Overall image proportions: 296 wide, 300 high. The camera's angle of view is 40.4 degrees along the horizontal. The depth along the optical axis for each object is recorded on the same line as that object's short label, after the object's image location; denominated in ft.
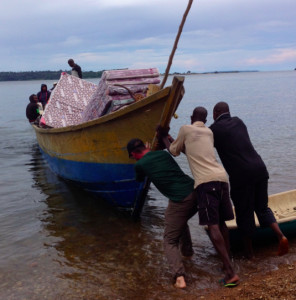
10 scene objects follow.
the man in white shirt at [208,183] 14.01
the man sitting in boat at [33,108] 45.34
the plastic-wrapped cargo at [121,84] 23.17
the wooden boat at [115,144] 18.88
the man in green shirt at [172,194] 14.69
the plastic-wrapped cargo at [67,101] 34.99
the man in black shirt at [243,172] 15.03
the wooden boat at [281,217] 17.39
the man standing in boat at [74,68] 40.06
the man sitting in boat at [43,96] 46.68
